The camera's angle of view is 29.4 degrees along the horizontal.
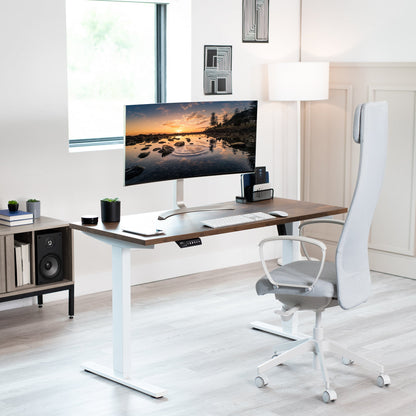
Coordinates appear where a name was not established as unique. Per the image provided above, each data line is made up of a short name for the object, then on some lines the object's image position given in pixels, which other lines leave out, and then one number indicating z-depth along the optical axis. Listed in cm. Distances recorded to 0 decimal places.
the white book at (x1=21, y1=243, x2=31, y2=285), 462
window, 548
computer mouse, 412
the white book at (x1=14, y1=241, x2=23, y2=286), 459
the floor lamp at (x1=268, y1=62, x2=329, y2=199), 586
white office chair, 346
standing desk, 364
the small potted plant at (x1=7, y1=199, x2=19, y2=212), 467
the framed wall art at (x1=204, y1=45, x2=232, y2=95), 583
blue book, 460
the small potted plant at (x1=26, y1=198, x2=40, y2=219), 480
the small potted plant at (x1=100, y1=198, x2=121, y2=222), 390
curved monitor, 401
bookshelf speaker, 469
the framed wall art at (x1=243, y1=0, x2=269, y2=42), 602
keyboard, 387
